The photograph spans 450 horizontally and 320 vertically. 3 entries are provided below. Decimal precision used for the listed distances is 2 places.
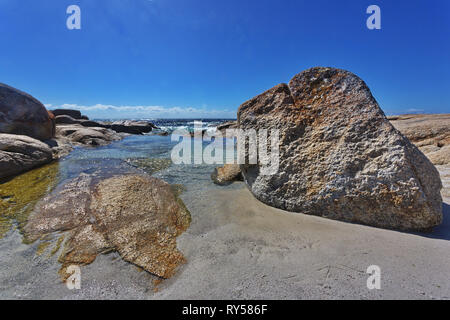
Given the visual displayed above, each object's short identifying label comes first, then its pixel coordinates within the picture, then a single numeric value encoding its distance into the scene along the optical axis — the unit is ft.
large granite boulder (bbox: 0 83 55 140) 27.91
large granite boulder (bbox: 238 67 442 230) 8.39
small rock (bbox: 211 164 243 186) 17.73
